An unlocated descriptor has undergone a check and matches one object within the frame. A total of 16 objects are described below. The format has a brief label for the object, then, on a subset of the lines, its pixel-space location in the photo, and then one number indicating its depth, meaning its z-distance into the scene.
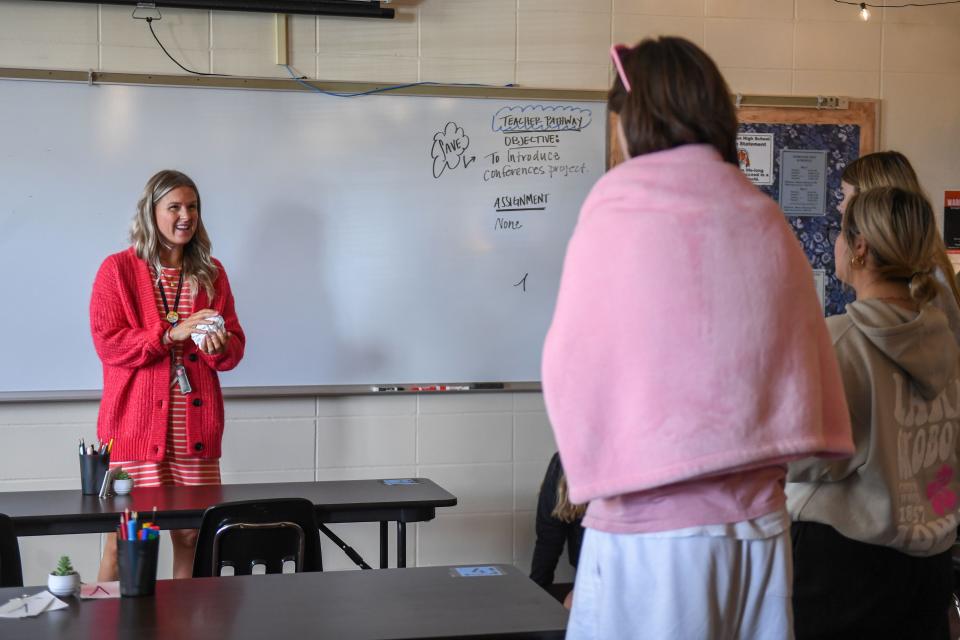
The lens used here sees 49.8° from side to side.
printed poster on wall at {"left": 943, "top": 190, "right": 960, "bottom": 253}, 4.69
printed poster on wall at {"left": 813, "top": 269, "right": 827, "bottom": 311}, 4.63
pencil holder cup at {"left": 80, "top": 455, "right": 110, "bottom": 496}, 3.02
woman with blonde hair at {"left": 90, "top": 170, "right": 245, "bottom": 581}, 3.44
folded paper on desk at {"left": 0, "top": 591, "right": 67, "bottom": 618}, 1.70
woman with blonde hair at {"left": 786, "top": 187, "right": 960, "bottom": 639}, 1.84
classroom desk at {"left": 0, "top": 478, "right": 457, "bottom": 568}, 2.73
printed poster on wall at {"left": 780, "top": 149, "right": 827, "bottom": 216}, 4.60
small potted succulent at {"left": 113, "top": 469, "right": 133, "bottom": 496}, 3.04
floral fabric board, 4.59
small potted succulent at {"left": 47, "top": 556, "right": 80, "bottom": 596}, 1.82
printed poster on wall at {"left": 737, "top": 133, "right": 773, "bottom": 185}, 4.57
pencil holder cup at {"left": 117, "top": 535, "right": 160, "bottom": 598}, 1.82
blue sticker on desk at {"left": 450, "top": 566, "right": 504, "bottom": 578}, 2.03
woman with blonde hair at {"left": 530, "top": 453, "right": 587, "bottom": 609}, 3.51
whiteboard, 3.98
